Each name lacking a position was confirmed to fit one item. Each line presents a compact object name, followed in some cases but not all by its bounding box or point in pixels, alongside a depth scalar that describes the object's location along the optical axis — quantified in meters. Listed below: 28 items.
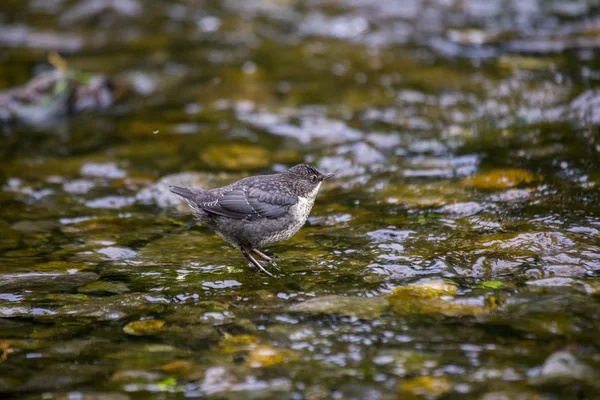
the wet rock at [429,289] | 9.38
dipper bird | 10.81
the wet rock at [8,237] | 12.17
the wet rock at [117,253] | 11.48
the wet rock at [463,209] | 12.33
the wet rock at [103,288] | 10.06
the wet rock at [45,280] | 10.23
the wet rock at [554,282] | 9.27
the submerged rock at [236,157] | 16.05
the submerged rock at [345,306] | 9.07
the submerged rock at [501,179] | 13.38
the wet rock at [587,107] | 15.98
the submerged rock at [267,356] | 8.12
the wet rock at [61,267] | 10.96
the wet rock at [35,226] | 12.82
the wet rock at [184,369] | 7.92
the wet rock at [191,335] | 8.59
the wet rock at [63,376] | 7.80
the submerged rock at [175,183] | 14.28
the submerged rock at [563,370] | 7.33
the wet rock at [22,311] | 9.39
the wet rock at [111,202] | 14.05
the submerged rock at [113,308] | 9.34
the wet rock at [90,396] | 7.54
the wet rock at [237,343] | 8.41
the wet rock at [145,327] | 8.86
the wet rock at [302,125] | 17.41
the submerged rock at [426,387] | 7.36
